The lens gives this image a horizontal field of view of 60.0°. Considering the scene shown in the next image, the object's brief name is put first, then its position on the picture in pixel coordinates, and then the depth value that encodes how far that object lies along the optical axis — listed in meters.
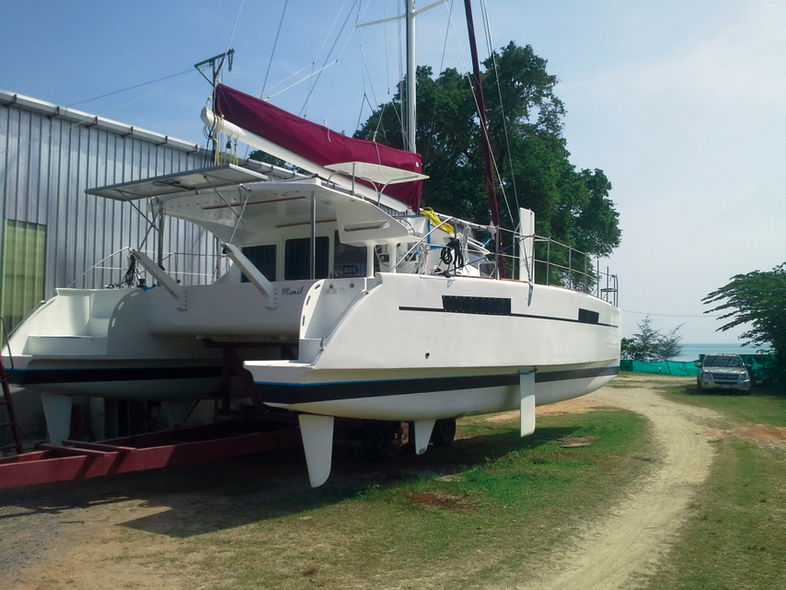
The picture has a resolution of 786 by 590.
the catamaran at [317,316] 6.29
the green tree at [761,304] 23.38
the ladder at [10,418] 6.35
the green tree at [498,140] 26.27
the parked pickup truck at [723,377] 19.95
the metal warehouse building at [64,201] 9.13
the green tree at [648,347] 38.56
